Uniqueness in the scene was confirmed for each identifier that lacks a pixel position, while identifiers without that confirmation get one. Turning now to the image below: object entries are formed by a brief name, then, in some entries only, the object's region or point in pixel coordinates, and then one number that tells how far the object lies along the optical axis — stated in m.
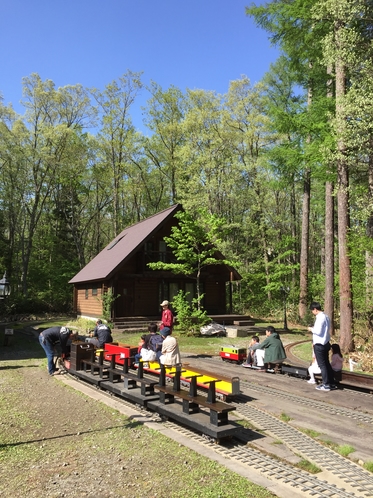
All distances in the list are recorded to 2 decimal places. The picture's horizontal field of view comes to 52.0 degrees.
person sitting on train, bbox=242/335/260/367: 11.38
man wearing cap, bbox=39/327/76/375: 10.62
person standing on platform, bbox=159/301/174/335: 11.66
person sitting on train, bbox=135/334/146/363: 10.34
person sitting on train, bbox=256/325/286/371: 10.55
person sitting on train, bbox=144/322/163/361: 9.93
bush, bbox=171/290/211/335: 19.36
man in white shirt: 8.63
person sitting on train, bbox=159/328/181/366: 8.17
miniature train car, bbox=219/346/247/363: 12.10
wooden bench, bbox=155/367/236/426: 5.70
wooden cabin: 23.53
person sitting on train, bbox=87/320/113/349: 12.02
